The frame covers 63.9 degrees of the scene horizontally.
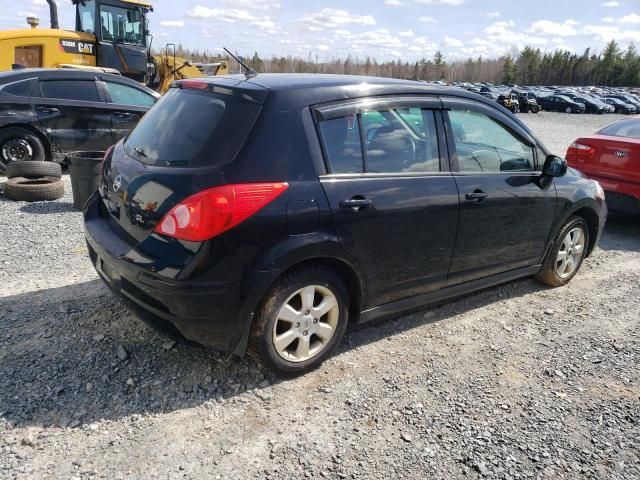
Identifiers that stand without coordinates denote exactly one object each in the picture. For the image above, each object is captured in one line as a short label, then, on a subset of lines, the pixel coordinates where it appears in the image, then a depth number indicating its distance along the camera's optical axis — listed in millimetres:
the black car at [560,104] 43844
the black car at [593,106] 44688
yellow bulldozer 11422
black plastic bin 6098
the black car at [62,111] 7836
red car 6500
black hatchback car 2730
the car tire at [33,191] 6699
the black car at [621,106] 47531
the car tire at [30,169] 7070
